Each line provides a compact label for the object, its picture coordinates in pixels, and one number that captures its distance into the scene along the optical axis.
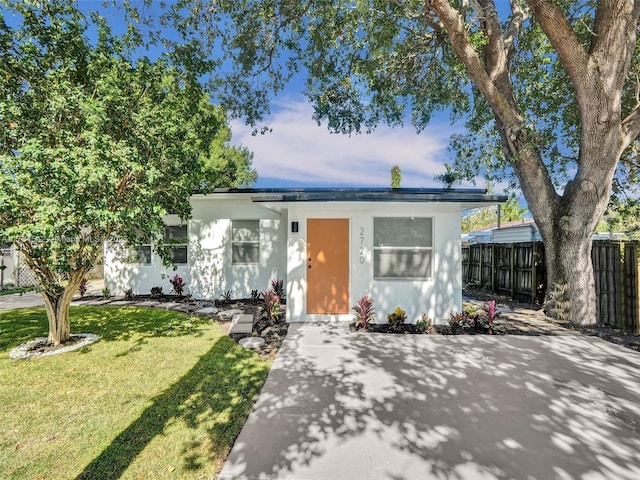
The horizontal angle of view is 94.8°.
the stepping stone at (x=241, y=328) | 5.84
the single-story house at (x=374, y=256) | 6.45
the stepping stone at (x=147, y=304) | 8.16
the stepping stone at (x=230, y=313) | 7.19
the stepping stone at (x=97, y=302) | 8.37
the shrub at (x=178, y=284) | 9.17
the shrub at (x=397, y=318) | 6.15
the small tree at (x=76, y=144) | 3.82
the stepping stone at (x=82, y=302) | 8.51
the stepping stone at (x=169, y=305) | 7.93
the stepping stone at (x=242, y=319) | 6.55
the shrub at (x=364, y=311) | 6.00
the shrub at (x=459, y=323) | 5.95
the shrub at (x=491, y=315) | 5.97
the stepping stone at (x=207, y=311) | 7.40
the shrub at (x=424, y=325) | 6.00
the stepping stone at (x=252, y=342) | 5.10
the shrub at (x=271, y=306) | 6.64
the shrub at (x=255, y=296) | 8.91
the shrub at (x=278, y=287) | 8.55
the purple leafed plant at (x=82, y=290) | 9.18
